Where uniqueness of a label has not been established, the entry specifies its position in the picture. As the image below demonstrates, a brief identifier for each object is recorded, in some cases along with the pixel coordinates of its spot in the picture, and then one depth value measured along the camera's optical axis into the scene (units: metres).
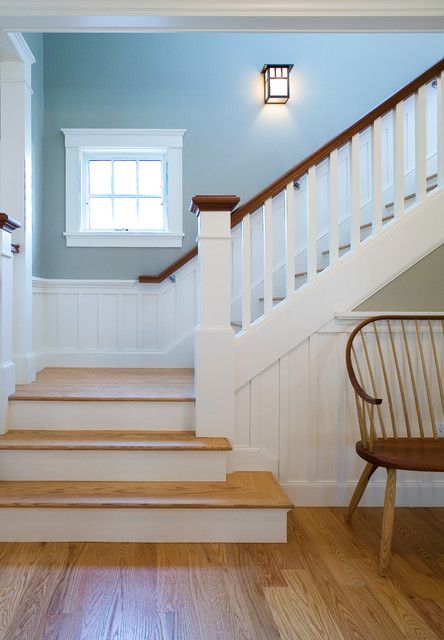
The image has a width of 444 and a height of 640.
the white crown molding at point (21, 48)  2.75
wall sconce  3.77
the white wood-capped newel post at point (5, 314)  2.51
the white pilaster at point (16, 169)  2.97
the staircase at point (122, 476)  2.16
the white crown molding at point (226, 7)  2.39
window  3.82
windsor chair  2.52
